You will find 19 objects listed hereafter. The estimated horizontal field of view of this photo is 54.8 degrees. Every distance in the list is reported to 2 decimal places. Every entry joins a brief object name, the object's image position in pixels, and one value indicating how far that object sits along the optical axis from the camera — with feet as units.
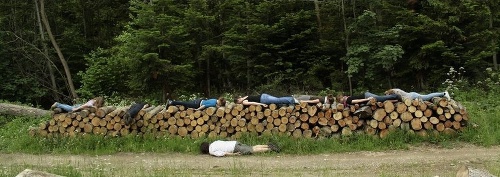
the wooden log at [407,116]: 33.94
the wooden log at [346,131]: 34.68
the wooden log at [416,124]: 33.88
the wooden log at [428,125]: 33.99
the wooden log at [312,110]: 35.15
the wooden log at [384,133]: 34.06
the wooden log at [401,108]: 33.99
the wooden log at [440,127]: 33.94
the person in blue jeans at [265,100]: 35.86
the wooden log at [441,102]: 33.86
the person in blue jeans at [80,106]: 38.78
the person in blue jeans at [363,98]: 34.63
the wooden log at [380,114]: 34.32
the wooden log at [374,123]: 34.32
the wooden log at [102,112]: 38.06
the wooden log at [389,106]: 34.22
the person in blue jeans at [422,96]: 34.78
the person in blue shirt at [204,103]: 37.27
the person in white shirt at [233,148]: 33.04
